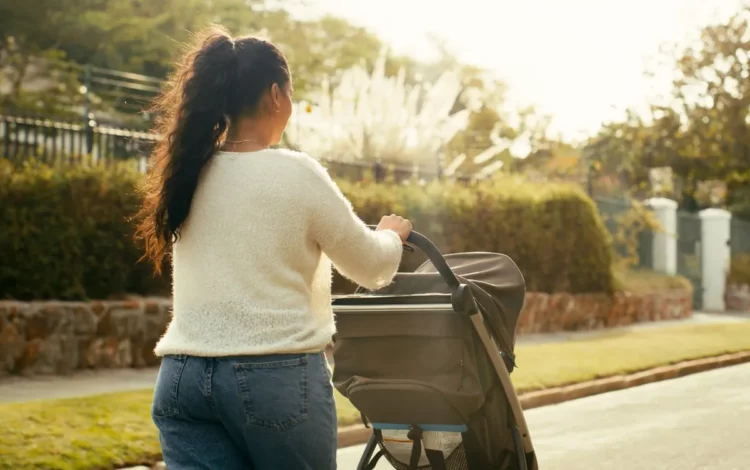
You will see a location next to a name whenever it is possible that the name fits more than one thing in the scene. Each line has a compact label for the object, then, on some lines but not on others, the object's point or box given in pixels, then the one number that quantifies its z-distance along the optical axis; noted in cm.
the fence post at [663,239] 2733
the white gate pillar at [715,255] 2953
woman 288
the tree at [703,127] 3309
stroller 412
